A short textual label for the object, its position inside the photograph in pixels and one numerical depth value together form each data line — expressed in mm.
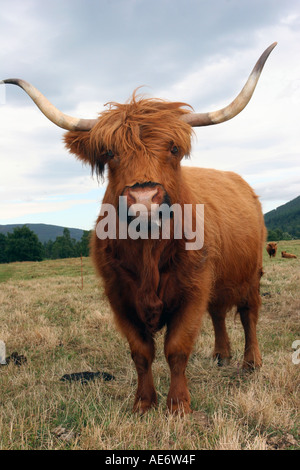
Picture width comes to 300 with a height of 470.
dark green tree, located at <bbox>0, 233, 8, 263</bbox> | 66500
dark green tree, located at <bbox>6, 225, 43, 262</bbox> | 64000
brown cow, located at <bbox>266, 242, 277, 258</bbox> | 26055
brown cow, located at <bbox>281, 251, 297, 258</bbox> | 24327
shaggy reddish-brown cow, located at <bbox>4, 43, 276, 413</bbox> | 2824
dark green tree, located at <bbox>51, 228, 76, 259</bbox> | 76000
